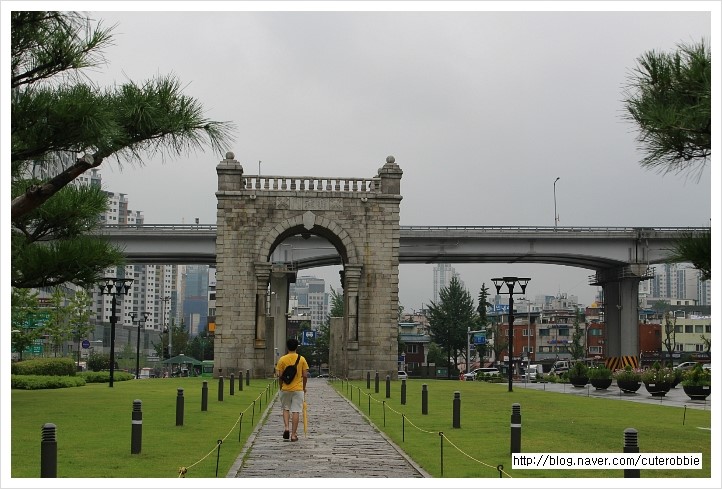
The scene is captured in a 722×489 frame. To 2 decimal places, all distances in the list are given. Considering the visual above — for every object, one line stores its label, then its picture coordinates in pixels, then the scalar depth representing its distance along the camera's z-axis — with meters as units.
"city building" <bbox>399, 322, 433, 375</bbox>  120.56
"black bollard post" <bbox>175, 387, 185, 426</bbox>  20.51
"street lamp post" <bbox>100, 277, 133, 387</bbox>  39.31
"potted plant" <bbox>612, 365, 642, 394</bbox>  39.41
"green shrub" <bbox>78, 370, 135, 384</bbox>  44.97
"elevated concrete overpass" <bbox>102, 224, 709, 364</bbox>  67.56
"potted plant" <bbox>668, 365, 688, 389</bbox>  39.41
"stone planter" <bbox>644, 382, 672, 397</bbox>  36.94
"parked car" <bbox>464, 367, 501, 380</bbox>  85.41
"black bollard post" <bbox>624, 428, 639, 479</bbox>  11.20
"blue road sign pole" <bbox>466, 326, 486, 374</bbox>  99.12
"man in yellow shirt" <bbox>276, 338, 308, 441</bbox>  17.22
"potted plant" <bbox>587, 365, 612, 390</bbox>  42.84
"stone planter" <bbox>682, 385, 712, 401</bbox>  34.62
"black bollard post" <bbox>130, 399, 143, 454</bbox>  15.70
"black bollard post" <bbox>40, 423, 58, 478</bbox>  11.10
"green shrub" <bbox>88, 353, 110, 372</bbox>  69.62
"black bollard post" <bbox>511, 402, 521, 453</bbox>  15.76
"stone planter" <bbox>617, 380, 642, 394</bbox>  39.44
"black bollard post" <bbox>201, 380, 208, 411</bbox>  24.41
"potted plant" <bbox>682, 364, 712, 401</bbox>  34.69
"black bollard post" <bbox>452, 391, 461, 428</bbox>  20.47
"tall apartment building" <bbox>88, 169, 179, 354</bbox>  155.62
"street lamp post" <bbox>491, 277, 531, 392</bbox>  38.44
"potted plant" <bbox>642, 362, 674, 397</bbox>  37.00
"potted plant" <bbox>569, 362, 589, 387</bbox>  46.06
